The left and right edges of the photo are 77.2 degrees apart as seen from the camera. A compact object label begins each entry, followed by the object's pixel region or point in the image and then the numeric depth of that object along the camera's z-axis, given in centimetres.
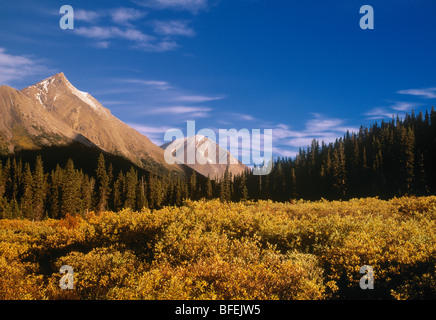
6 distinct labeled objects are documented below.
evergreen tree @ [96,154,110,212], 8886
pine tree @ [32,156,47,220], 7900
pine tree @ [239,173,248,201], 10324
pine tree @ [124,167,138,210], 9520
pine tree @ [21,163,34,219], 7556
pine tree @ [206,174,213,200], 10438
